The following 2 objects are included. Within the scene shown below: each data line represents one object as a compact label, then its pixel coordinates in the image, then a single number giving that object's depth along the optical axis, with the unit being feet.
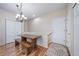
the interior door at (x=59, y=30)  6.05
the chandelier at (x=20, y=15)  5.78
